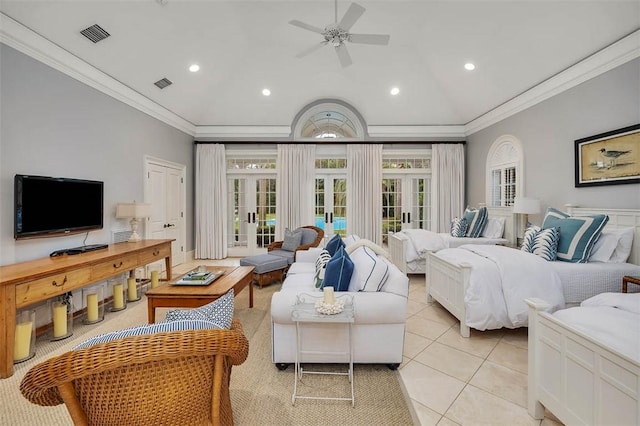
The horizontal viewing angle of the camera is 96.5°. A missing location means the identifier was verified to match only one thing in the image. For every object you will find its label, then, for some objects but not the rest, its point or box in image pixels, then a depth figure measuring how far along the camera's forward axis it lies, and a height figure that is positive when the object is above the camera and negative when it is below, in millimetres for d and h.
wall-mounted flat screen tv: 2739 +64
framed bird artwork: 3033 +629
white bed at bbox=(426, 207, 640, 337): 2750 -630
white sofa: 2180 -940
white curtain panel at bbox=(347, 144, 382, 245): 6445 +524
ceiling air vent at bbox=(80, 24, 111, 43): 3199 +2045
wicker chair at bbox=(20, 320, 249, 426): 910 -604
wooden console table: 2150 -597
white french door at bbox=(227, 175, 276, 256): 6742 -30
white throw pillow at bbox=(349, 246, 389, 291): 2338 -521
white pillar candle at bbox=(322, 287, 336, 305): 2008 -594
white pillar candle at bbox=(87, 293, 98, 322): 3191 -1067
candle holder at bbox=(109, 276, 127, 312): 3592 -1070
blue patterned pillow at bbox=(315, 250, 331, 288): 2731 -546
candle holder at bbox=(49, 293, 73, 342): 2814 -1066
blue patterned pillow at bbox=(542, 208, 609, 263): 2916 -243
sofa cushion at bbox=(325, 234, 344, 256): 3072 -359
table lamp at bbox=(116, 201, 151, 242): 3936 -7
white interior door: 4969 +180
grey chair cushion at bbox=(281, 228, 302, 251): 4922 -492
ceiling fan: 3055 +2107
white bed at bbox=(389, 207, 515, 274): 4668 -489
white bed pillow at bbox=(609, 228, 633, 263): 2930 -354
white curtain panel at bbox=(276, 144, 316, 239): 6453 +727
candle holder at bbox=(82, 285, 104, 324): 3193 -1087
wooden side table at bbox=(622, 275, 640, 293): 2506 -604
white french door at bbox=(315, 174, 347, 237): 6758 +190
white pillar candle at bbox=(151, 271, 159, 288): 4031 -961
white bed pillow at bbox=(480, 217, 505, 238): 4867 -274
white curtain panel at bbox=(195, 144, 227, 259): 6434 +358
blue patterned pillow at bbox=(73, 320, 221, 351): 1020 -456
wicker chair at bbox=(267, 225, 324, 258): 4685 -552
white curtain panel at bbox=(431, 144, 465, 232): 6414 +772
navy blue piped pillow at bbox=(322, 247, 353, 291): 2357 -511
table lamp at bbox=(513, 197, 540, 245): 4176 +96
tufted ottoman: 4262 -836
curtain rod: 6461 +1583
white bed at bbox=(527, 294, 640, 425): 1256 -762
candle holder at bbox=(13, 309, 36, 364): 2412 -1080
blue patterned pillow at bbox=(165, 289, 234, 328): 1278 -466
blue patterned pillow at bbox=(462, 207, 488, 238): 4965 -186
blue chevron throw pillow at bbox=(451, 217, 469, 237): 5051 -278
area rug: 1793 -1290
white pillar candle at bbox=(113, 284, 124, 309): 3590 -1066
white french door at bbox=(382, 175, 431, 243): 6695 +262
